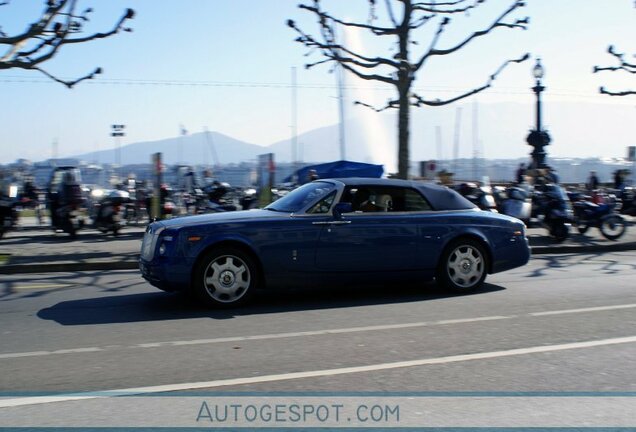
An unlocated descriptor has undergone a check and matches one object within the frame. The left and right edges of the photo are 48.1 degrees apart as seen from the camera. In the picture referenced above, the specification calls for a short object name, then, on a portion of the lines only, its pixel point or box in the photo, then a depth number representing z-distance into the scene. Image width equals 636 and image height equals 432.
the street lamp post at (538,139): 24.51
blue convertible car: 8.20
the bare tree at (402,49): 17.61
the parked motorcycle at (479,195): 18.52
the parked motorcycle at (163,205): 18.58
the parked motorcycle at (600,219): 16.69
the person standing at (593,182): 27.34
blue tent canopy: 27.28
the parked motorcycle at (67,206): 16.86
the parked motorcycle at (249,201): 21.31
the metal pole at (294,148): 45.31
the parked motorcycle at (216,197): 18.41
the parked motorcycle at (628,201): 22.75
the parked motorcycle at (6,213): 15.77
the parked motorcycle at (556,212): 16.08
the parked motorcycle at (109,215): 17.22
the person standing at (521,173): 25.14
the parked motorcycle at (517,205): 18.22
